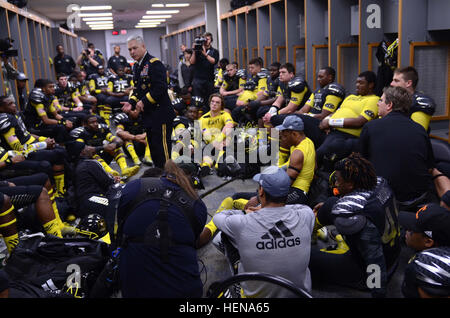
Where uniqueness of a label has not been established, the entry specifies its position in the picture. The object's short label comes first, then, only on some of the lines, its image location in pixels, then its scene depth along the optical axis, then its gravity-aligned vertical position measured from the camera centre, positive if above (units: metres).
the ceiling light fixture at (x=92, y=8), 13.23 +2.30
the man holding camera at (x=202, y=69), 7.78 +0.12
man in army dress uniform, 4.30 -0.22
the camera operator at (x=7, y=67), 6.09 +0.30
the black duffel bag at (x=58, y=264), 2.49 -1.10
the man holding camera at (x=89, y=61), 12.01 +0.62
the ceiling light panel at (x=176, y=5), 13.21 +2.23
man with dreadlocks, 2.34 -0.90
